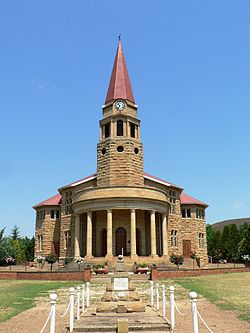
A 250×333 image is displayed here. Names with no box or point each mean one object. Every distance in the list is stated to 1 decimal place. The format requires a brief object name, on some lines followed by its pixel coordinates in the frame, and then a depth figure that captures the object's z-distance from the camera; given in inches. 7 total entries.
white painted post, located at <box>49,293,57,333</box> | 337.7
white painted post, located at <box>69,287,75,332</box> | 427.4
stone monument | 534.4
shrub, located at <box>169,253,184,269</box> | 1454.2
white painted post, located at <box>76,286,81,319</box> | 500.5
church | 1475.1
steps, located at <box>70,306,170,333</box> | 421.8
